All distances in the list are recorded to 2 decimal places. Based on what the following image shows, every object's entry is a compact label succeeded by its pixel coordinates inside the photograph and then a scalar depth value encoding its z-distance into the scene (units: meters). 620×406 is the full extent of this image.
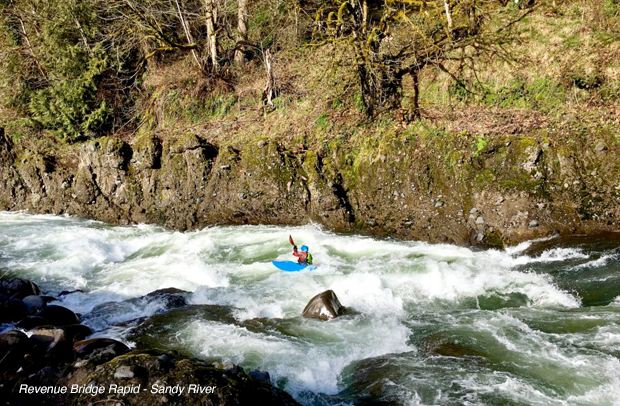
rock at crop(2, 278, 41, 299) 7.41
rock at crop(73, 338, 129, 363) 4.10
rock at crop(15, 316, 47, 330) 5.76
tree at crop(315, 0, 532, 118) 11.77
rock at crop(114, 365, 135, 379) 3.61
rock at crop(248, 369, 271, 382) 4.62
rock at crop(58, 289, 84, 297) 7.79
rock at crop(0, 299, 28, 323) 6.23
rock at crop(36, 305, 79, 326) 6.05
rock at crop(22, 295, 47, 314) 6.68
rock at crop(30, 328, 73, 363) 4.56
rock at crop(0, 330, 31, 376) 4.32
